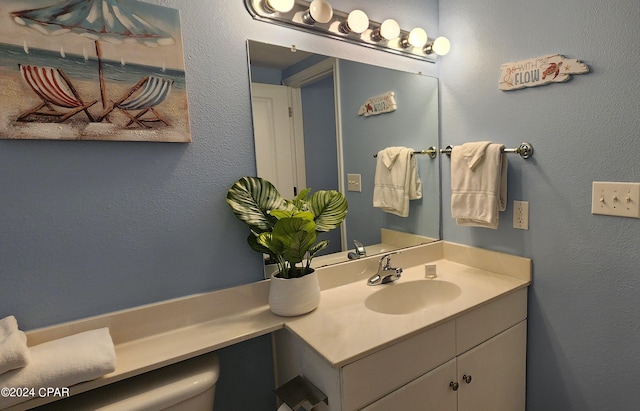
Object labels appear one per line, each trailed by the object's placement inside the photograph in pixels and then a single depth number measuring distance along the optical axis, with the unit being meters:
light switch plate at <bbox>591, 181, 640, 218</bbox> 1.12
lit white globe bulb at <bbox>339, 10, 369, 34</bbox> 1.38
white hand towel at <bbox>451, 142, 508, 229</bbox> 1.43
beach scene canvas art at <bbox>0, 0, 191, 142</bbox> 0.88
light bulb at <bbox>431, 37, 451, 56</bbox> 1.62
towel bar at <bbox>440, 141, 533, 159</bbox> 1.39
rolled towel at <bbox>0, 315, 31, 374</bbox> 0.74
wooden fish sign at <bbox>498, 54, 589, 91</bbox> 1.24
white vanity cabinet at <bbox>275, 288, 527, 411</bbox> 0.97
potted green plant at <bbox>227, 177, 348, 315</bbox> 1.08
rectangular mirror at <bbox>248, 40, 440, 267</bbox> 1.30
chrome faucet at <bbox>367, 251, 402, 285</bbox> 1.48
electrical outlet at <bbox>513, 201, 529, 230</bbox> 1.43
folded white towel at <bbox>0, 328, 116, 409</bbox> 0.76
